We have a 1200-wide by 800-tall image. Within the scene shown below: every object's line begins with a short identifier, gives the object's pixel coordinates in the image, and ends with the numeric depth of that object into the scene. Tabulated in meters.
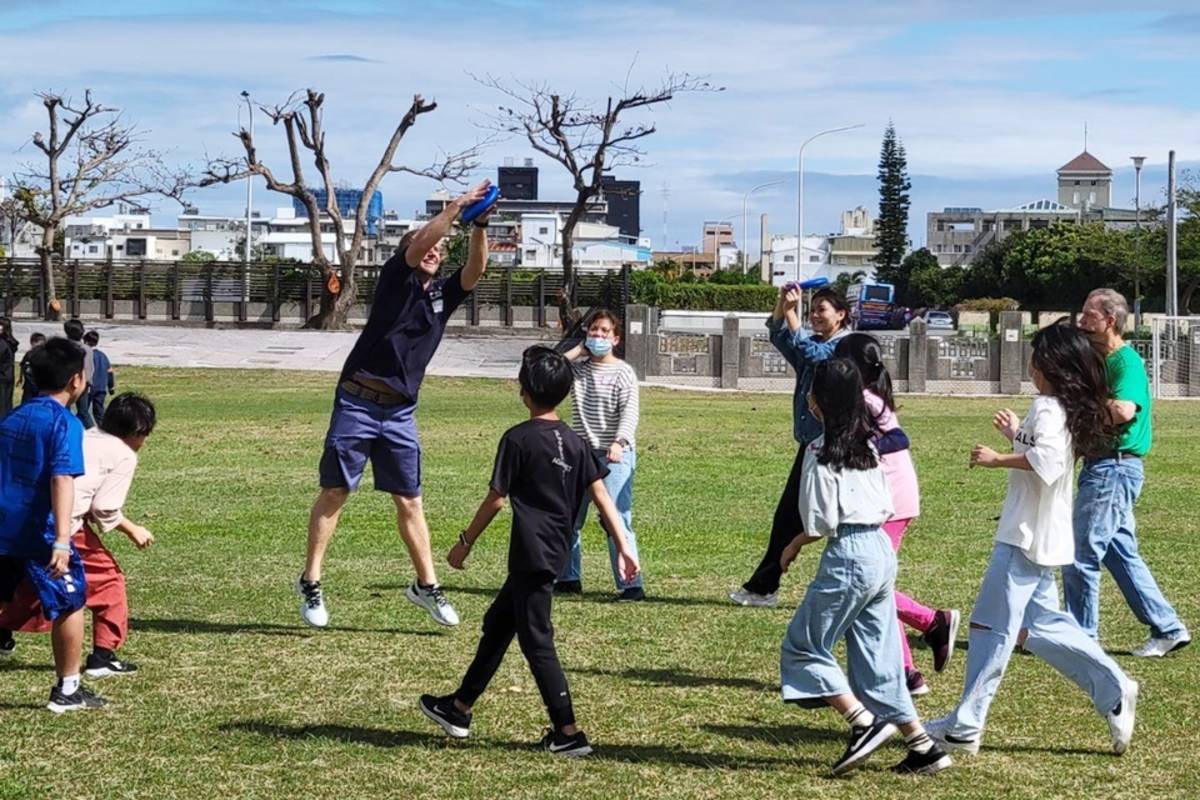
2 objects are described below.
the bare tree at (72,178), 56.19
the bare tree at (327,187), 51.16
